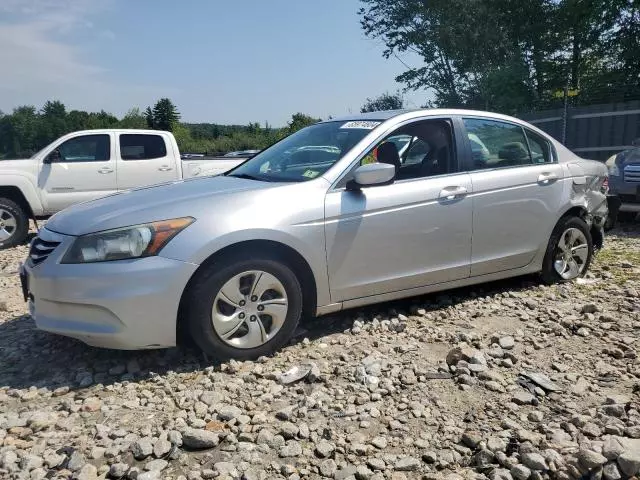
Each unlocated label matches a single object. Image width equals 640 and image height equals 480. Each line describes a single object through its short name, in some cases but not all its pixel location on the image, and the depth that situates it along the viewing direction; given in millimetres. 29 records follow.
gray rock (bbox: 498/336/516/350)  3762
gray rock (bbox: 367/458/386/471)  2484
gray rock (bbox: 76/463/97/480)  2451
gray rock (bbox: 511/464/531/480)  2383
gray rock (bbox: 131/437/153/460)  2596
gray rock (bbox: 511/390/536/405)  3006
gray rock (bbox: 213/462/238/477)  2459
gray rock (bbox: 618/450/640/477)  2348
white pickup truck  8938
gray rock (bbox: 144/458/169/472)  2499
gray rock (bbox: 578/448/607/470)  2379
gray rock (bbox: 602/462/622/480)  2342
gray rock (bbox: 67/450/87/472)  2525
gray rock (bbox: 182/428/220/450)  2664
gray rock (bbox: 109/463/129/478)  2469
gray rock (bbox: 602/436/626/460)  2424
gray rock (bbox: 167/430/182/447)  2686
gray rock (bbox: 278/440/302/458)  2590
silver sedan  3328
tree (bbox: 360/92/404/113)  28797
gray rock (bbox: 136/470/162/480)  2422
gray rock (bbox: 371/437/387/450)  2639
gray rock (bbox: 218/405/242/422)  2908
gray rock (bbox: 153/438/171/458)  2602
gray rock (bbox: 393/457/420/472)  2473
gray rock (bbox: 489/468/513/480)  2373
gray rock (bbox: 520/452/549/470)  2420
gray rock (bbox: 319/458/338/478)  2456
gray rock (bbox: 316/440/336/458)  2590
